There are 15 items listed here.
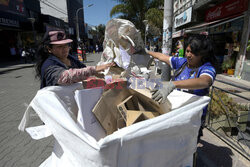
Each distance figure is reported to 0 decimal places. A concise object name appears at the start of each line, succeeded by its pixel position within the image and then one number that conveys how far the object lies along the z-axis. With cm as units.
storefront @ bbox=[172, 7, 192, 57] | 1109
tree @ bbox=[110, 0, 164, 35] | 1498
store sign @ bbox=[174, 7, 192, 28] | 1123
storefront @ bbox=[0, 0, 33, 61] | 1502
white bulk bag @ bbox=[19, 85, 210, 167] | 86
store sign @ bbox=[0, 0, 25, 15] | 1462
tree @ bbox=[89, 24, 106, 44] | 5919
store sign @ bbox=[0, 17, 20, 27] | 1439
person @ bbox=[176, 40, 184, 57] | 1091
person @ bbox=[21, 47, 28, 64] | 1597
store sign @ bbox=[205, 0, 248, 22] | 681
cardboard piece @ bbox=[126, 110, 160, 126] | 127
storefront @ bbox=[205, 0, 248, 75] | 721
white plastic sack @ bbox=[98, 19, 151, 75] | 156
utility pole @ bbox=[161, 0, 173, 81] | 445
